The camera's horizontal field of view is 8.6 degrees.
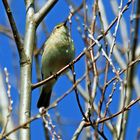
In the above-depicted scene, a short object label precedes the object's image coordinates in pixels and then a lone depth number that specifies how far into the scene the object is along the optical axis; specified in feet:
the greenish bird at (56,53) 25.20
